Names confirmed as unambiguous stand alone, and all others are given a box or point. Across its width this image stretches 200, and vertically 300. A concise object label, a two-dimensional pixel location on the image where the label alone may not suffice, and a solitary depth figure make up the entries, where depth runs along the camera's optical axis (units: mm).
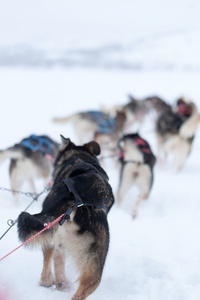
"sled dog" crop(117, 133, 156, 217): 7559
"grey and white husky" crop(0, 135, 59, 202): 7336
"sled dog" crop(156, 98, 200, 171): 11227
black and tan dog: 3523
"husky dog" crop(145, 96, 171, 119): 16156
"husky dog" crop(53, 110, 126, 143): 11883
